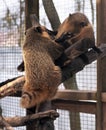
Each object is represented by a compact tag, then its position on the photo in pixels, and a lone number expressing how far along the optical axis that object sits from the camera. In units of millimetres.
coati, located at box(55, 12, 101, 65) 3346
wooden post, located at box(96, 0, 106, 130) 3206
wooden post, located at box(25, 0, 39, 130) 3436
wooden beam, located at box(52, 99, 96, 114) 3314
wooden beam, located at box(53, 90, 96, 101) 3323
